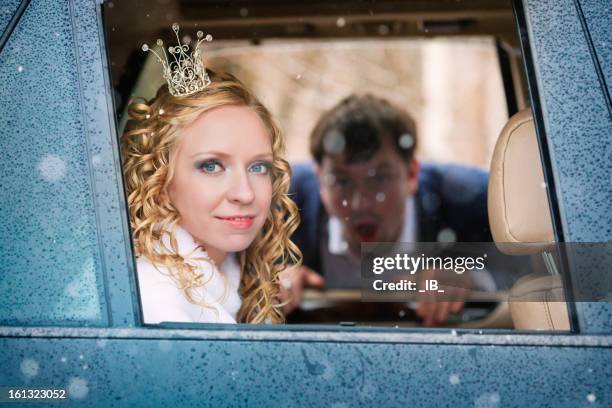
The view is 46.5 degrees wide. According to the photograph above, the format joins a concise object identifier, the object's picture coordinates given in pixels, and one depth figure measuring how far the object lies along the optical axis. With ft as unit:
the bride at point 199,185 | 5.22
